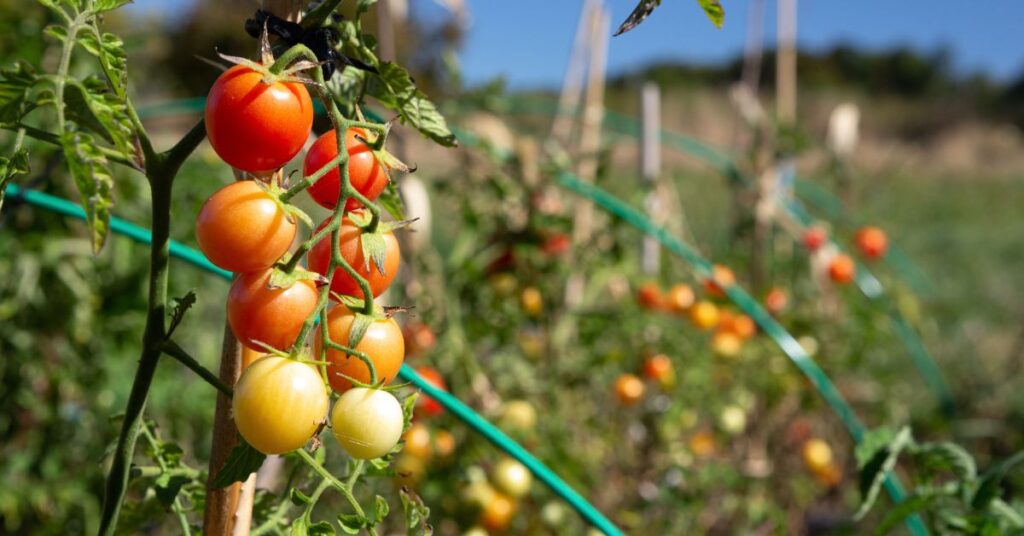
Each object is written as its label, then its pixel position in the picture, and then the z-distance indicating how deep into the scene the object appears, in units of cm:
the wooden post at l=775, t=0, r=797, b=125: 230
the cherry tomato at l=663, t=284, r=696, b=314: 169
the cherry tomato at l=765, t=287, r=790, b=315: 194
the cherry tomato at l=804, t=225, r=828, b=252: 200
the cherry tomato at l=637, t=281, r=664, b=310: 164
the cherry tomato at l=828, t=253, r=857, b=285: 196
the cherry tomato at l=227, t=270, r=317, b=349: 39
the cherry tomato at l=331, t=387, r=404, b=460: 38
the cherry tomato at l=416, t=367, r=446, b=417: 118
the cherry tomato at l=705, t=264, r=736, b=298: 134
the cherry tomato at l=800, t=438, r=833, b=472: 175
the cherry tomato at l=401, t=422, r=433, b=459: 124
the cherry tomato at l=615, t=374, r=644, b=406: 151
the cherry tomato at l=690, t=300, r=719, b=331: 166
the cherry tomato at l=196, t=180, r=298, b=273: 38
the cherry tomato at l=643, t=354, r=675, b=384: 153
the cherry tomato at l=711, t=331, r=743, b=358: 174
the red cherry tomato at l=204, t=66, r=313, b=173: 39
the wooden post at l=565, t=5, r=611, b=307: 184
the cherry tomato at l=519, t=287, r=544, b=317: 151
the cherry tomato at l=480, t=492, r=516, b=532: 128
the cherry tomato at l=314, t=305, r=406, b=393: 40
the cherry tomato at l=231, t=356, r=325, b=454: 36
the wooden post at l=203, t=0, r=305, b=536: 47
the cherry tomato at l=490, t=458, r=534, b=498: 128
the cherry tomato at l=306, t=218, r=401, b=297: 40
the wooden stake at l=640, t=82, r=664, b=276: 218
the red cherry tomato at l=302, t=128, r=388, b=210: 41
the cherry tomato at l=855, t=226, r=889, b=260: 217
